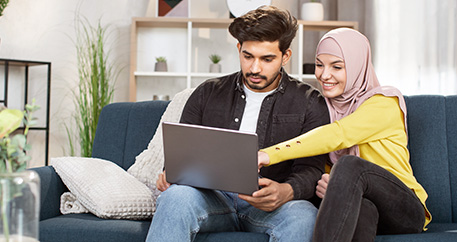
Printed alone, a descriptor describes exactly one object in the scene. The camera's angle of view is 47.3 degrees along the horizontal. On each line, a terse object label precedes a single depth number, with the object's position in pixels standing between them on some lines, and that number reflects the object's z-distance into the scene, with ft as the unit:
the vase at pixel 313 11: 12.83
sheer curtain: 9.93
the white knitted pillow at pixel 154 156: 6.68
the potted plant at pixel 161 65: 12.80
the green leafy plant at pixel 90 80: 11.95
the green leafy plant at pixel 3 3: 11.81
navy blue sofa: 5.54
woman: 4.75
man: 5.02
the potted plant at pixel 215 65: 12.89
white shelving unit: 13.20
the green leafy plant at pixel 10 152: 2.75
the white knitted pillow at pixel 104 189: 5.93
